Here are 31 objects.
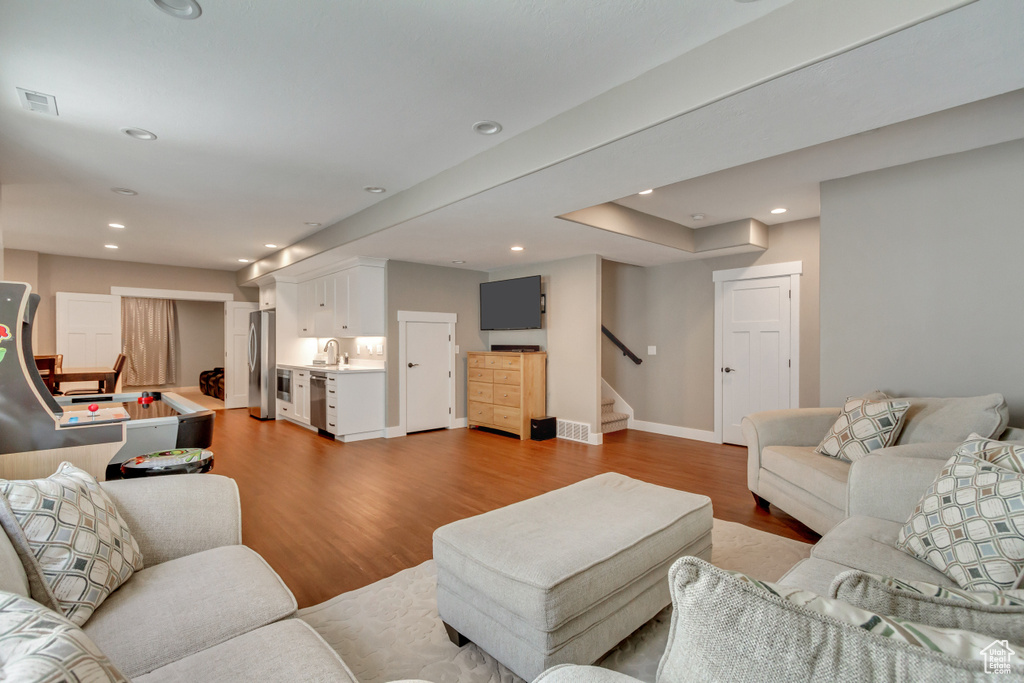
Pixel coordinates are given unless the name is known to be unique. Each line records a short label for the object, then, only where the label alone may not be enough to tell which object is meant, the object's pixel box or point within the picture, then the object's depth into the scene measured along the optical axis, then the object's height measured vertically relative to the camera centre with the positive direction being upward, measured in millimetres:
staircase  6113 -1082
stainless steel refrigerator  7230 -407
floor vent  5574 -1127
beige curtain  9461 -5
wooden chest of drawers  5797 -667
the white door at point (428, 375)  6195 -488
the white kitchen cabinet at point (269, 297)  7262 +699
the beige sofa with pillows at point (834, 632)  520 -367
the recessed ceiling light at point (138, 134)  2785 +1252
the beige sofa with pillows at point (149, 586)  1137 -765
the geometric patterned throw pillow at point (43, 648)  553 -390
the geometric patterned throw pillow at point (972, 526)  1392 -616
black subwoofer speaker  5723 -1106
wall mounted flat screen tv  6059 +475
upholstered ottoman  1515 -829
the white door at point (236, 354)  8398 -246
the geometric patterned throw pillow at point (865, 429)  2670 -537
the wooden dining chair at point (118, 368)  5688 -341
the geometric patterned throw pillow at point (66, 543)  1241 -576
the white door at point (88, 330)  6840 +165
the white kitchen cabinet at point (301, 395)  6395 -775
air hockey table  2580 -507
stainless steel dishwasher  5934 -783
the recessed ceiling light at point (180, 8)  1742 +1259
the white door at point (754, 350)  5051 -131
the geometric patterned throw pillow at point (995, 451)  1605 -417
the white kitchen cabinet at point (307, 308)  7016 +500
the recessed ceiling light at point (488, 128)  2762 +1274
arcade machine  2174 -441
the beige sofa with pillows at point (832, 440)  2443 -624
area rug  1722 -1221
